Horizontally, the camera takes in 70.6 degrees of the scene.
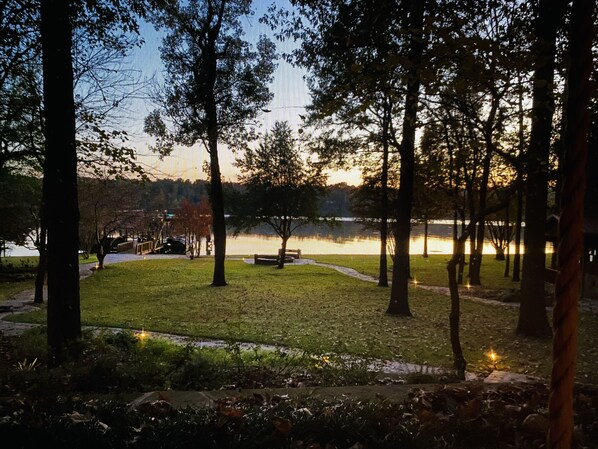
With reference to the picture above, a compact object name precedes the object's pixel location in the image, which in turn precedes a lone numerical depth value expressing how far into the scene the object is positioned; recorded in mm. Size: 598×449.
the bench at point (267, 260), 35075
